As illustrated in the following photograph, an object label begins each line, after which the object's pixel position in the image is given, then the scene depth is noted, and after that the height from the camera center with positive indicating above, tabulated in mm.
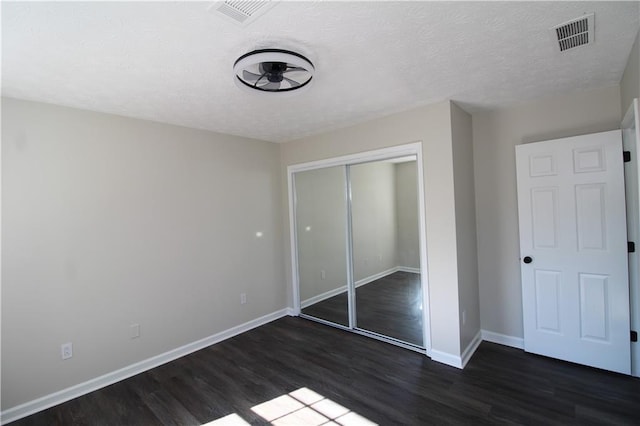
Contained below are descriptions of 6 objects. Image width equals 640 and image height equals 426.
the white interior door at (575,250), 2467 -464
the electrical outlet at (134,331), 2812 -1092
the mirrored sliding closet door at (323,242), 3715 -436
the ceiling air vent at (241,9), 1325 +966
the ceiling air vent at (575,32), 1566 +956
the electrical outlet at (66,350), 2438 -1090
